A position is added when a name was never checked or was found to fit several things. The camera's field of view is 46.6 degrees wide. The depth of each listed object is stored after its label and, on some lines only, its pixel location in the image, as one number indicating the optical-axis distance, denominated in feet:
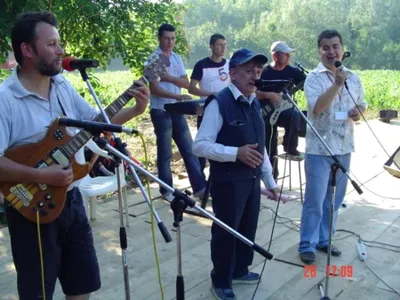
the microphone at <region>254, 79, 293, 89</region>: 10.25
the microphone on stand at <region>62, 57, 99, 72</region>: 8.92
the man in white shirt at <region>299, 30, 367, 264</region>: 12.25
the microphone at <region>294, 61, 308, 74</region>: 14.88
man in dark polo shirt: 17.35
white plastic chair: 14.49
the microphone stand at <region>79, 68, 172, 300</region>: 8.01
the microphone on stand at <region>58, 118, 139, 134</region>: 6.52
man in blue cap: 10.23
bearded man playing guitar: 7.27
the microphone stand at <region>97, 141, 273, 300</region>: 6.99
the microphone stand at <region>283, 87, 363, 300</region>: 10.62
